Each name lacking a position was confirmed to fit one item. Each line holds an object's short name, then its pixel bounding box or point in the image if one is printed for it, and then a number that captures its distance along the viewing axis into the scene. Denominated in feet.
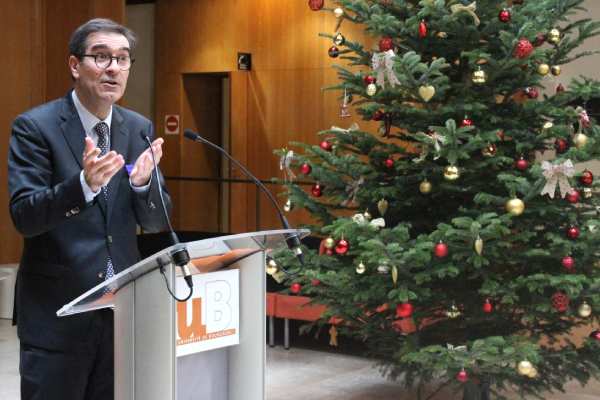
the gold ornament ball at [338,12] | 23.31
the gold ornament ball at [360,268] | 21.04
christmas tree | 19.85
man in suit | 12.08
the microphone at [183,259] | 9.13
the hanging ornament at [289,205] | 23.89
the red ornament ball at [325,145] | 24.40
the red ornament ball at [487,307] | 20.65
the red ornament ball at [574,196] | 20.30
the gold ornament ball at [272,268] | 22.73
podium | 9.66
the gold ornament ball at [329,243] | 22.59
